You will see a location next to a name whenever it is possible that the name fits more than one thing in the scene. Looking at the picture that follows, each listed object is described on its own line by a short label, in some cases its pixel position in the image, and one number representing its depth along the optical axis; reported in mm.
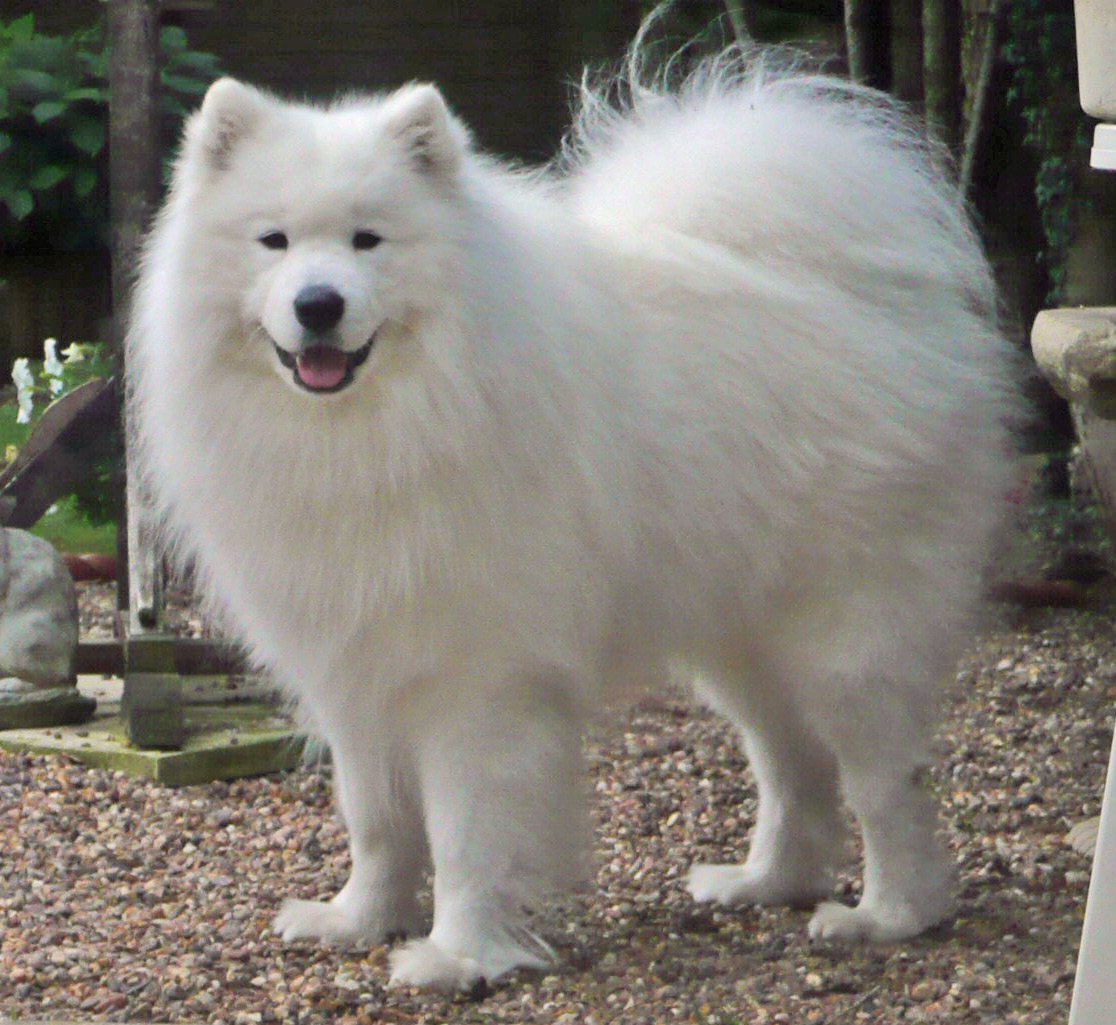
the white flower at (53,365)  6562
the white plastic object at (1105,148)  4445
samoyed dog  5191
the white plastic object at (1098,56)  4562
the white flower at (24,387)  6539
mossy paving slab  7098
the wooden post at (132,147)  6480
